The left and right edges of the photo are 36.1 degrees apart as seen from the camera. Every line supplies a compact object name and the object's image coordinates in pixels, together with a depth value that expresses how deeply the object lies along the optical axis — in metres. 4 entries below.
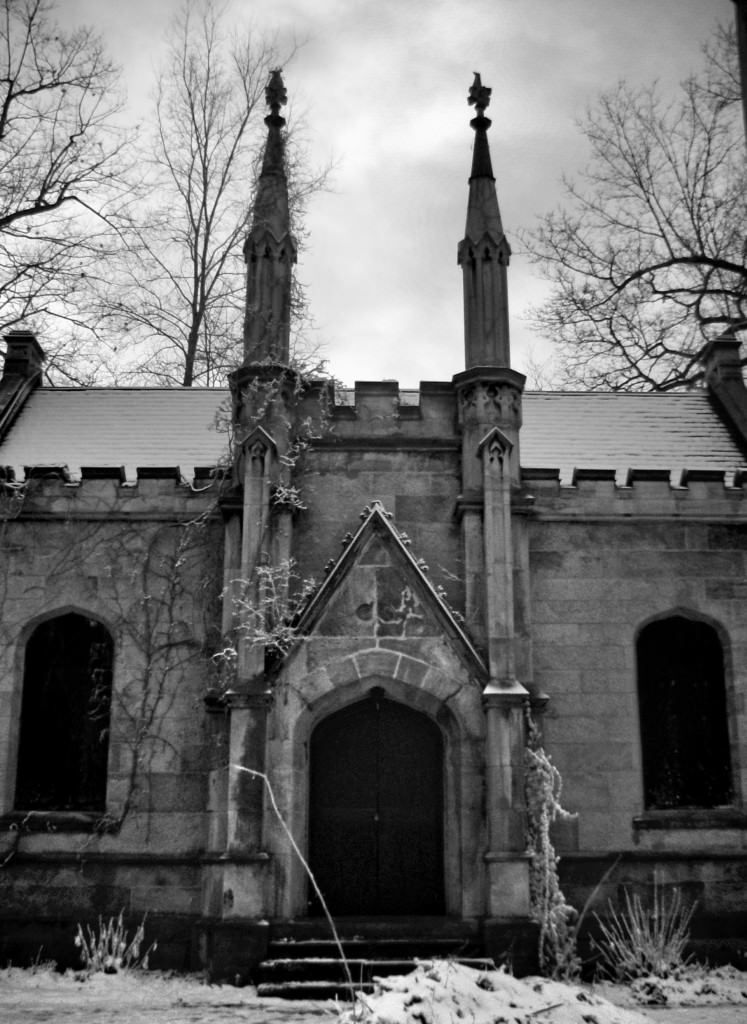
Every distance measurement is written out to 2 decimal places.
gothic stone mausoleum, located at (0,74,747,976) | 11.73
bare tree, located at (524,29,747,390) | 23.19
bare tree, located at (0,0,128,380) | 20.52
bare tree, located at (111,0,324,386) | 24.59
